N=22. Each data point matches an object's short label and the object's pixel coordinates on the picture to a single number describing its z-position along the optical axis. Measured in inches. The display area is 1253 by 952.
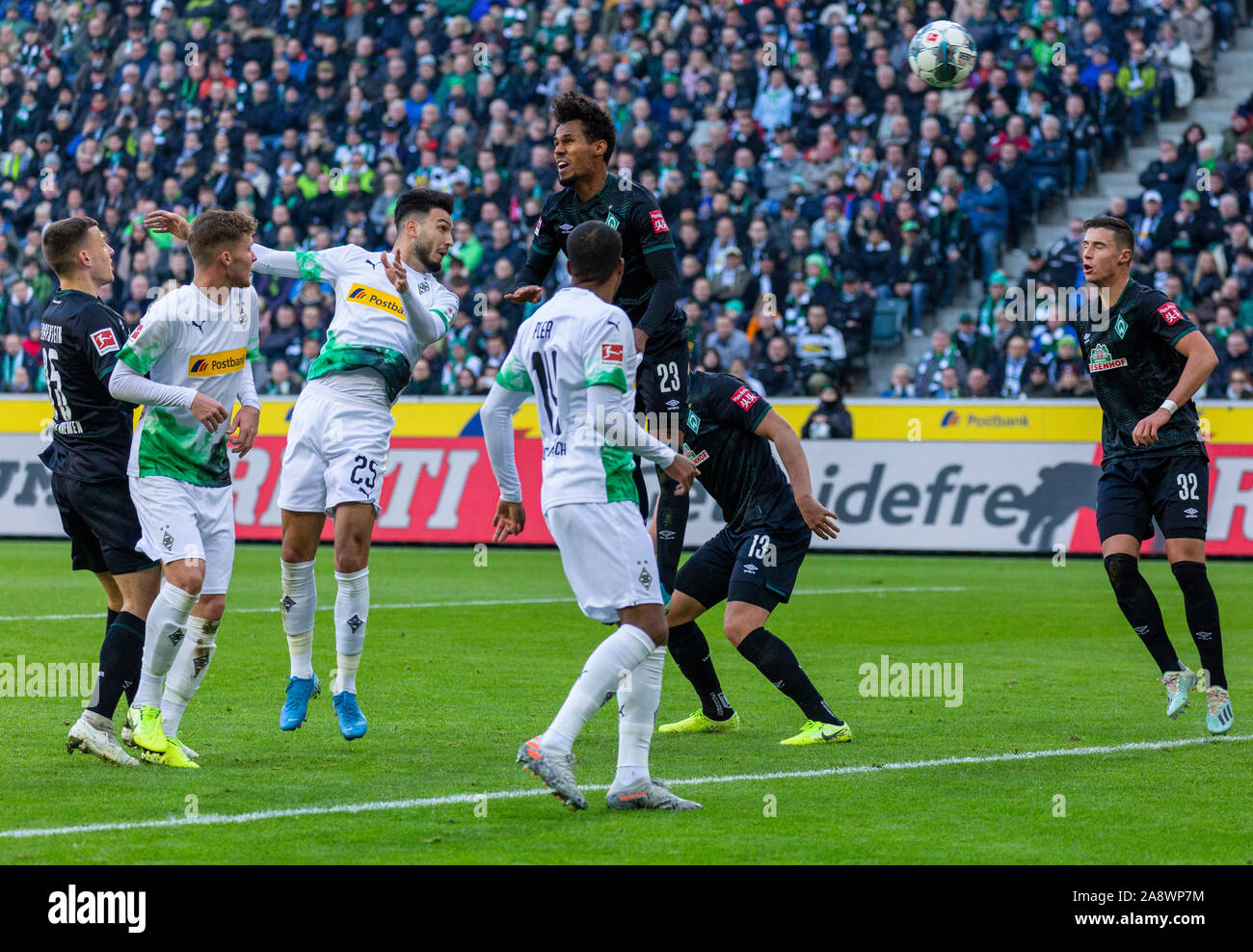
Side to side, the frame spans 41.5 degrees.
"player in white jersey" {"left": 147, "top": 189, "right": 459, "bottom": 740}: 316.8
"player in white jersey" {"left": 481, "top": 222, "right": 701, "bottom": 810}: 241.6
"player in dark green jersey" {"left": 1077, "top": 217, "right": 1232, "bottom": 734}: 331.9
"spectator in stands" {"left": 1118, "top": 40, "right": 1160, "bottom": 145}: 877.2
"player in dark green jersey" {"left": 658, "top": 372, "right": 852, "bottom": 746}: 316.5
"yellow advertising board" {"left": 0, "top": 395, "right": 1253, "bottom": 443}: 729.0
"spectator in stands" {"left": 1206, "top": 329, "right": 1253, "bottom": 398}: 746.2
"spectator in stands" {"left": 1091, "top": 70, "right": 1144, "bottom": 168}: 880.3
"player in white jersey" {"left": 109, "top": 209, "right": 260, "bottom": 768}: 285.4
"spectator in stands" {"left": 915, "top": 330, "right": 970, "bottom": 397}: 812.6
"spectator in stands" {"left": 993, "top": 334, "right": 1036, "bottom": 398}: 780.6
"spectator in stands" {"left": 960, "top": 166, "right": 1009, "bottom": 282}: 855.7
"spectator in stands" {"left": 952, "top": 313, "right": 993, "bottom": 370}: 805.9
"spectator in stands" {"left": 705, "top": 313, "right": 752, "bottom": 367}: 837.8
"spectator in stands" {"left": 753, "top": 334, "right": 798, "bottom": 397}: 823.1
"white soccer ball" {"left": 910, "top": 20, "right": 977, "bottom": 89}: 570.3
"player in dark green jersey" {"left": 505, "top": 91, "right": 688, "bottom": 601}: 327.3
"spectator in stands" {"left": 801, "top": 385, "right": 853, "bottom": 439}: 770.8
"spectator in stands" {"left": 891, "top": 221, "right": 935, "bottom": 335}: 853.8
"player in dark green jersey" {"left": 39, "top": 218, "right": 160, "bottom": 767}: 289.4
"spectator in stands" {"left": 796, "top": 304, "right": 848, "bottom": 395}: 832.3
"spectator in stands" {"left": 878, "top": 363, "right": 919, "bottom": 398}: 807.1
